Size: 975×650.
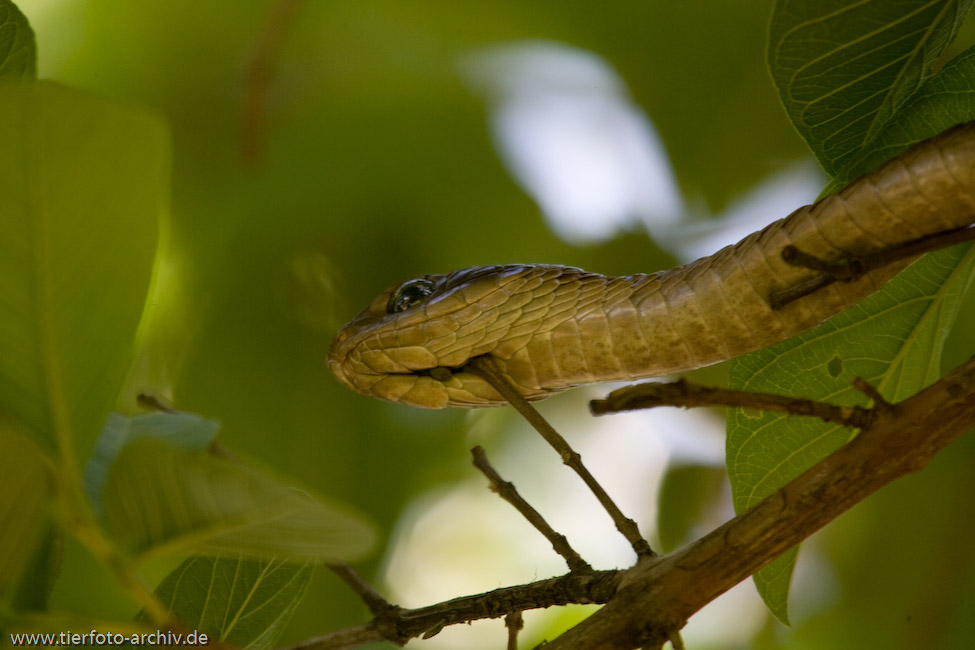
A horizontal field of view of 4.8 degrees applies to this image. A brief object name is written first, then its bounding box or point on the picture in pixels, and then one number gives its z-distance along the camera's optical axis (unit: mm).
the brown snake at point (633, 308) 1815
